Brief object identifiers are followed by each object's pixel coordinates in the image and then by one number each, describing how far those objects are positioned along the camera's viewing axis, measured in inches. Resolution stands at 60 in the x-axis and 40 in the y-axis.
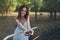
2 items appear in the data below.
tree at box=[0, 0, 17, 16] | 450.3
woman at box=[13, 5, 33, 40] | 52.9
